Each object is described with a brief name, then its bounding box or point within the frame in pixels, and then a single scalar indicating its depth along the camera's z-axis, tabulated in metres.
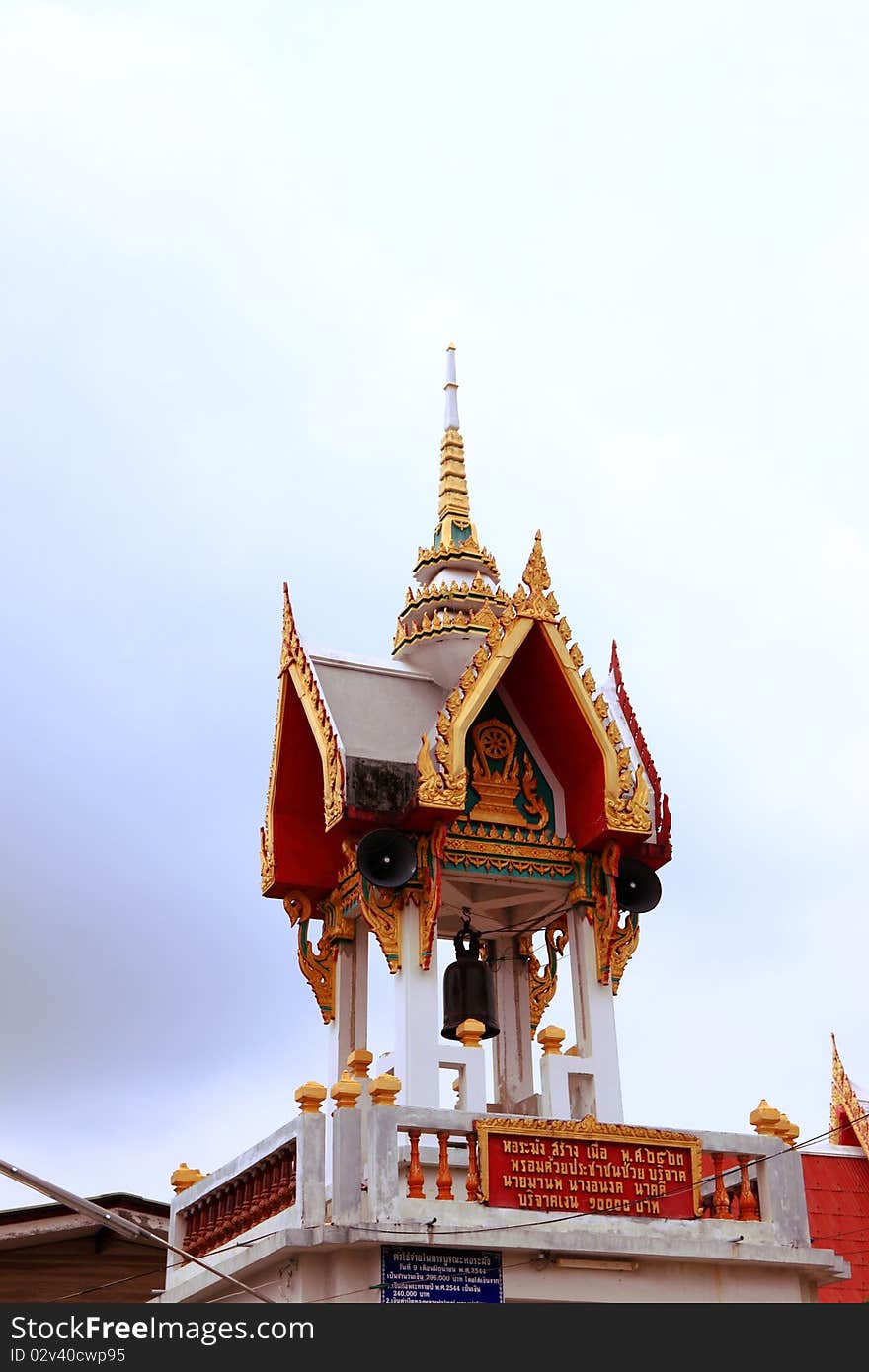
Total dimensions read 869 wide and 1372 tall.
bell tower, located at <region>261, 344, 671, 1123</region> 13.92
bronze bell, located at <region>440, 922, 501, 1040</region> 14.91
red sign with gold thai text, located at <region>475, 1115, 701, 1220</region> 12.18
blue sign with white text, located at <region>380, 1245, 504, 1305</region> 11.39
